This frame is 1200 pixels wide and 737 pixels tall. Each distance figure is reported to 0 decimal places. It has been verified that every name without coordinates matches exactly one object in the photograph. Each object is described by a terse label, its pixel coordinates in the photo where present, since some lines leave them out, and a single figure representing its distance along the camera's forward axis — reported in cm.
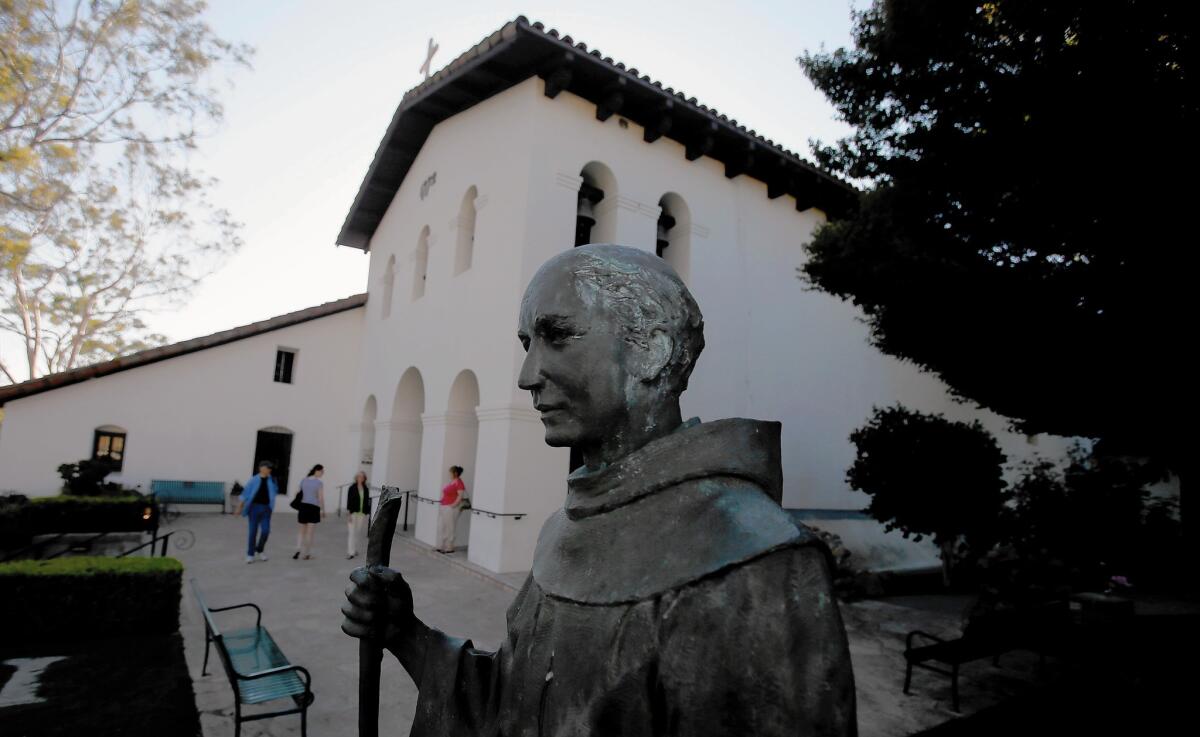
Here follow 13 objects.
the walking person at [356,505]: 1048
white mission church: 964
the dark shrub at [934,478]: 966
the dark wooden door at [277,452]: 1664
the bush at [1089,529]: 928
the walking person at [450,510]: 1038
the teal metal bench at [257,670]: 387
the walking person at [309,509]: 1027
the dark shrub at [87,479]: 1297
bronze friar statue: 92
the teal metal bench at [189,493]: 1495
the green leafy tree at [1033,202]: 428
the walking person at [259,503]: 973
